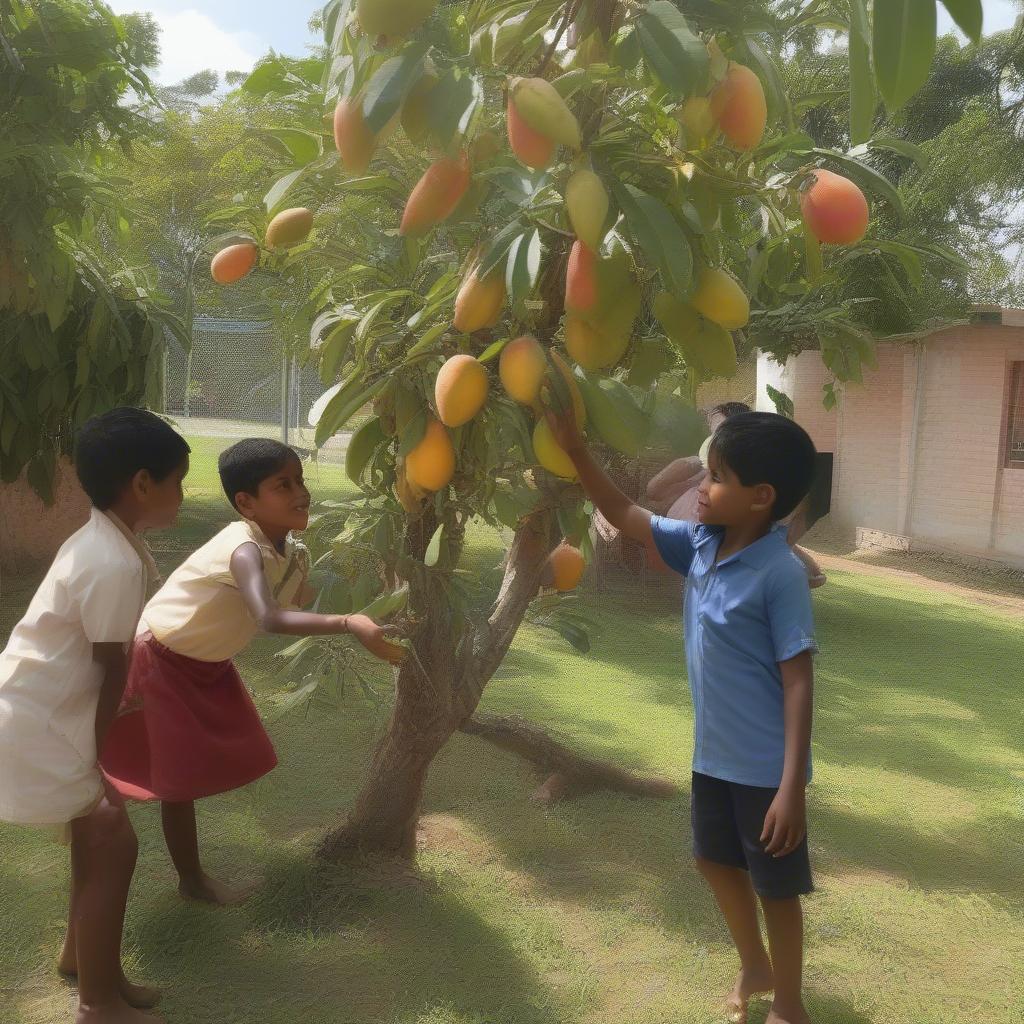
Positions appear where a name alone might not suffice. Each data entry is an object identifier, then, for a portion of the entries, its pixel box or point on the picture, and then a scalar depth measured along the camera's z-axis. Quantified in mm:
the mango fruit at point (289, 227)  1695
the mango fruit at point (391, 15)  1194
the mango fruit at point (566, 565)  2379
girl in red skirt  1969
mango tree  1265
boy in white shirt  1710
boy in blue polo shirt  1720
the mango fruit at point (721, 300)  1424
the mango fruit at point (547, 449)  1627
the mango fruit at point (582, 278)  1400
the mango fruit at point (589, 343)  1491
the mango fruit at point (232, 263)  1869
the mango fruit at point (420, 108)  1259
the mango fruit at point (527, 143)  1286
